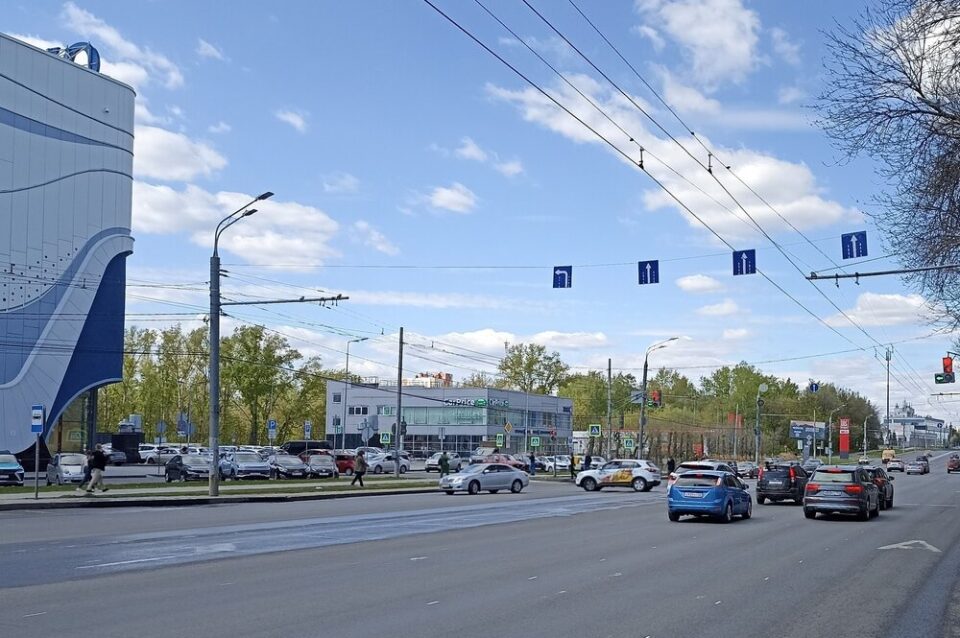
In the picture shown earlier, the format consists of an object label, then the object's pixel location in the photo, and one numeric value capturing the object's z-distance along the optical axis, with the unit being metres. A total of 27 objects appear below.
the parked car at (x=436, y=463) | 71.59
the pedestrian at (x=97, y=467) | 33.84
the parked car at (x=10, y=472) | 41.59
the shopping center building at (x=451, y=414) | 101.19
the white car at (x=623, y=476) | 50.25
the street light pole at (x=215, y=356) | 35.34
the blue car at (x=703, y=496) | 26.52
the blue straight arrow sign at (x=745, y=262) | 29.17
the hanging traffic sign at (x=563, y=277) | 34.38
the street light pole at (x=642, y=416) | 62.79
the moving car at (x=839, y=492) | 28.00
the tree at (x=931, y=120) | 17.17
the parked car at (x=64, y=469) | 42.19
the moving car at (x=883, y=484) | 33.16
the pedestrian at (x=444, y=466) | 55.81
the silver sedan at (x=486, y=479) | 43.06
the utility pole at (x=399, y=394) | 53.78
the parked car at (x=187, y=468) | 49.19
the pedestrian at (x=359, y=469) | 45.59
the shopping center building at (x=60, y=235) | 60.38
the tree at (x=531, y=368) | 126.81
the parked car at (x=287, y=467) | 53.62
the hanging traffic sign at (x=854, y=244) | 27.38
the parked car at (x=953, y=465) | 98.31
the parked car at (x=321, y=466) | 54.75
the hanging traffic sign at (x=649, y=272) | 32.59
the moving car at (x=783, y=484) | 37.66
